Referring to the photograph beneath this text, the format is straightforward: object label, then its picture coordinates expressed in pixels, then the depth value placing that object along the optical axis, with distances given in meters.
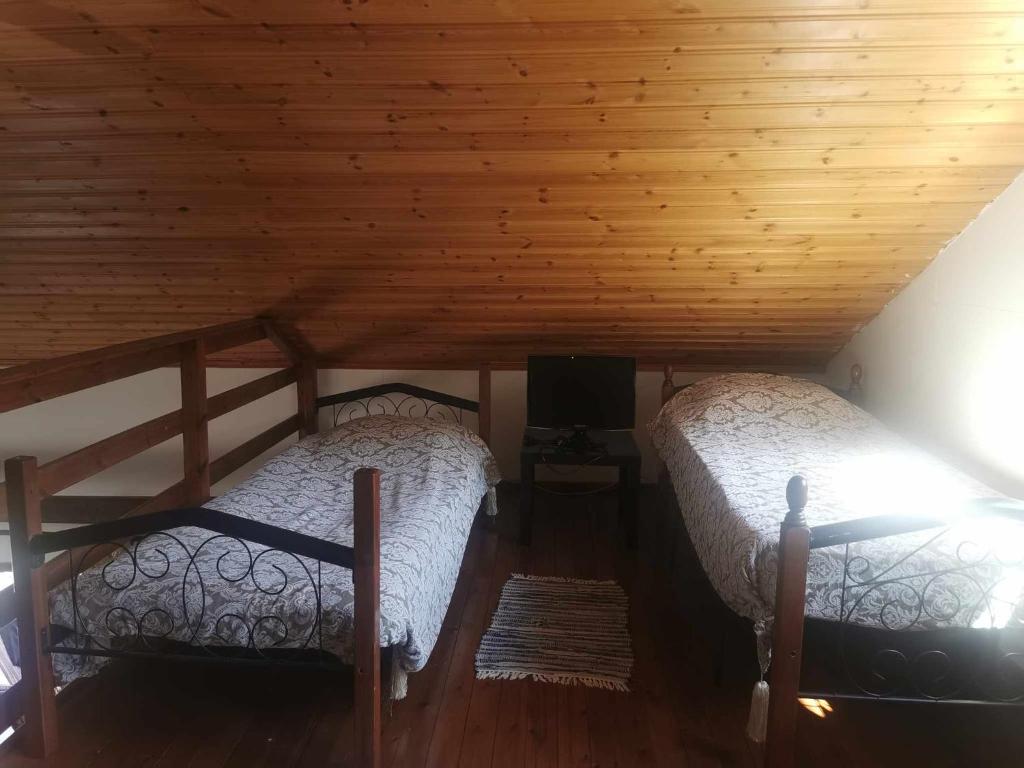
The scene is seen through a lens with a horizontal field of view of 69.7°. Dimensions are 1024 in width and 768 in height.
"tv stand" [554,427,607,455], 4.00
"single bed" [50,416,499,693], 2.17
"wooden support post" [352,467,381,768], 1.89
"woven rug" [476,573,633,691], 2.69
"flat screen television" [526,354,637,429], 4.17
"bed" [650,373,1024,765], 1.93
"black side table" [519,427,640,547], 3.88
